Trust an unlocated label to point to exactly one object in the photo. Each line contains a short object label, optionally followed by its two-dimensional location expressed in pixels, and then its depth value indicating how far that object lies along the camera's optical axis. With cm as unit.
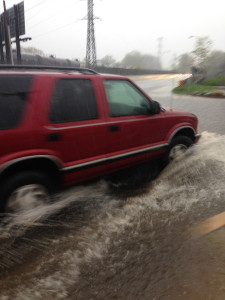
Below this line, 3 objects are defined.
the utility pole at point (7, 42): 2009
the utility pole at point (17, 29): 2192
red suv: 282
